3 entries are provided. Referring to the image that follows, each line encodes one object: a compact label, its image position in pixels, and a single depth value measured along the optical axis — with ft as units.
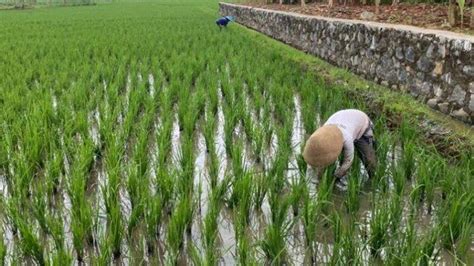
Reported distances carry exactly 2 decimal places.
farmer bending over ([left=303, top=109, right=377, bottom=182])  7.70
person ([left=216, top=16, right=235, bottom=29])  40.60
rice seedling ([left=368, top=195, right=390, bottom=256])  6.56
